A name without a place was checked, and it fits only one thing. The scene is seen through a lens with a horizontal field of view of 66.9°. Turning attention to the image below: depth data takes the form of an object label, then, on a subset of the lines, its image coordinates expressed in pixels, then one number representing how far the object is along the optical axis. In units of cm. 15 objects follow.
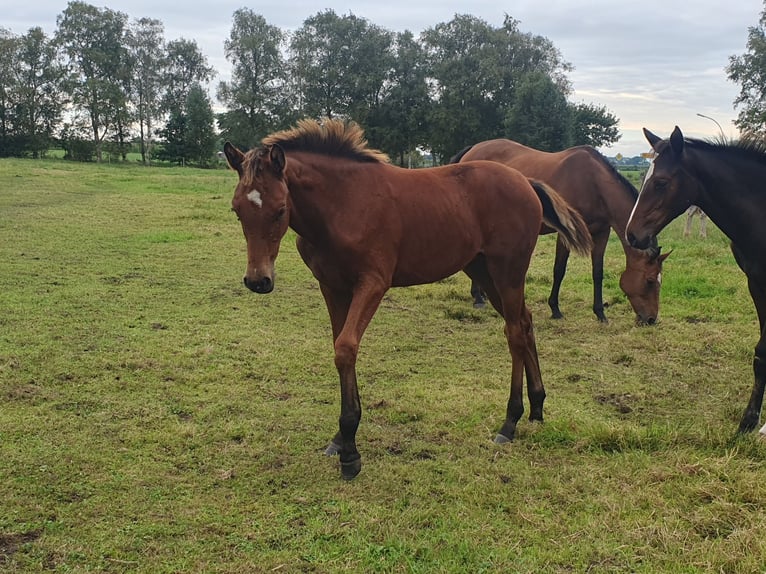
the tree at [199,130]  4859
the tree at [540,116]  4047
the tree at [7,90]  4147
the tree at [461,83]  4381
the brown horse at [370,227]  319
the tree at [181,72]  5225
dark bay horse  395
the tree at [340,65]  4534
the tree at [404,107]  4512
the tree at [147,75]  4984
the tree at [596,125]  5003
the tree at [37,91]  4241
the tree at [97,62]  4394
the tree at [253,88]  4662
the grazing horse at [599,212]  673
